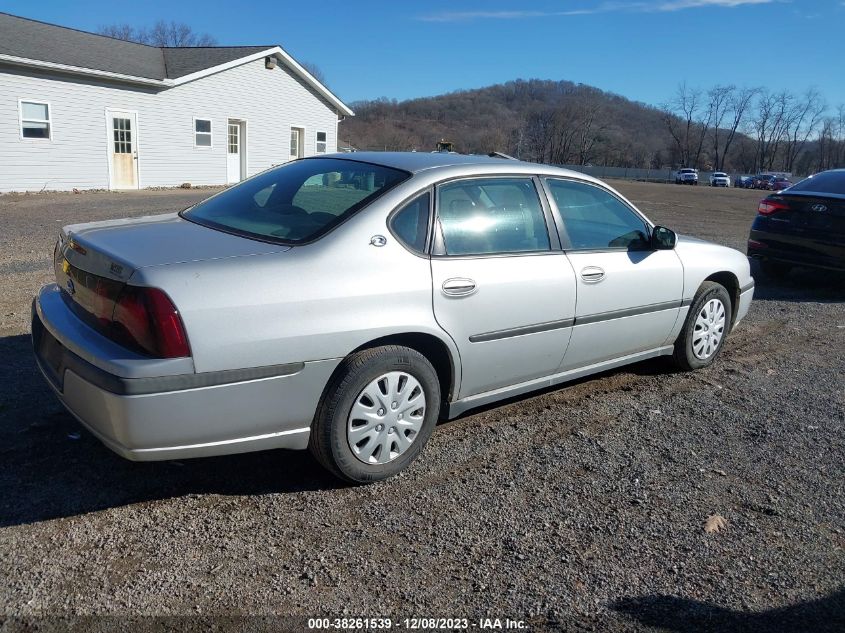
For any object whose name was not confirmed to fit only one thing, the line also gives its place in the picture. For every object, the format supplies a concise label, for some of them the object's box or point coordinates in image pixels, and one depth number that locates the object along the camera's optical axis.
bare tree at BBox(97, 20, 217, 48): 77.56
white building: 18.28
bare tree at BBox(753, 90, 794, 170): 116.38
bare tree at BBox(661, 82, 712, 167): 112.20
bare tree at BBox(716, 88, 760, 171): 114.05
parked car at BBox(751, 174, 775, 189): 68.38
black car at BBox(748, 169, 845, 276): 8.27
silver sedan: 2.90
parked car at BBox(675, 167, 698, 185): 72.81
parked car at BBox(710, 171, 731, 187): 71.69
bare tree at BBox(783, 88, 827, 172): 116.81
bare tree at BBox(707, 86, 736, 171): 114.69
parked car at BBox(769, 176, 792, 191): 63.93
